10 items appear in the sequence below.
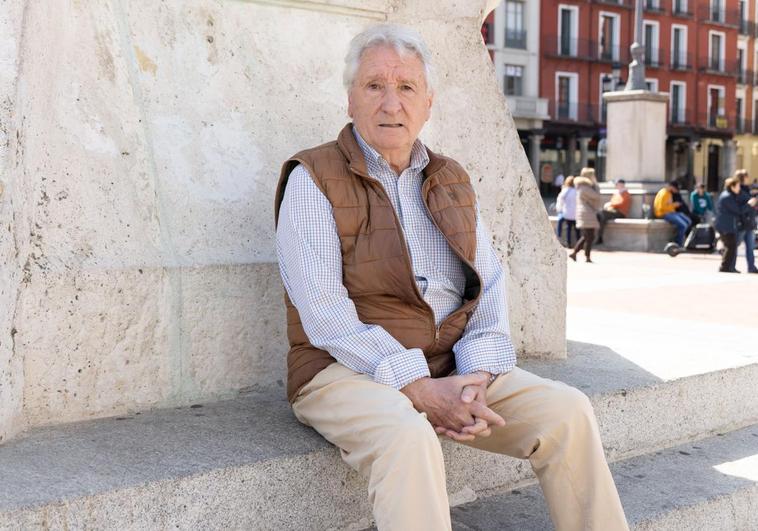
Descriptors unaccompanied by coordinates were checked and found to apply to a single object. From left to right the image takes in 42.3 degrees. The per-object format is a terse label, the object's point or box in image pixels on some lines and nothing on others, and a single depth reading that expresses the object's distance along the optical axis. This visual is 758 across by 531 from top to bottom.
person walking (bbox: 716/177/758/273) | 12.12
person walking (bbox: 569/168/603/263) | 14.05
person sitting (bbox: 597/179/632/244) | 17.42
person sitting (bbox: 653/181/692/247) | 16.88
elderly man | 2.43
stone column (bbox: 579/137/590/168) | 48.00
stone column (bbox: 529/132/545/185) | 45.09
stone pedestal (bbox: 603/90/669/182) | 18.77
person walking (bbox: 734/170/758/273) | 12.08
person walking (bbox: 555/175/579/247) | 17.14
